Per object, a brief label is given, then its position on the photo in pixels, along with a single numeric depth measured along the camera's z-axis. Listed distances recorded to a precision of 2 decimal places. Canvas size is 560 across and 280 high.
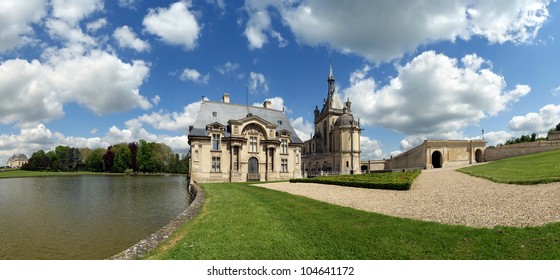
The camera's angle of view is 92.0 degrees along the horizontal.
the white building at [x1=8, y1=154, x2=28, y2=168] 175.75
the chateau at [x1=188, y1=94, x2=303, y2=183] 34.59
